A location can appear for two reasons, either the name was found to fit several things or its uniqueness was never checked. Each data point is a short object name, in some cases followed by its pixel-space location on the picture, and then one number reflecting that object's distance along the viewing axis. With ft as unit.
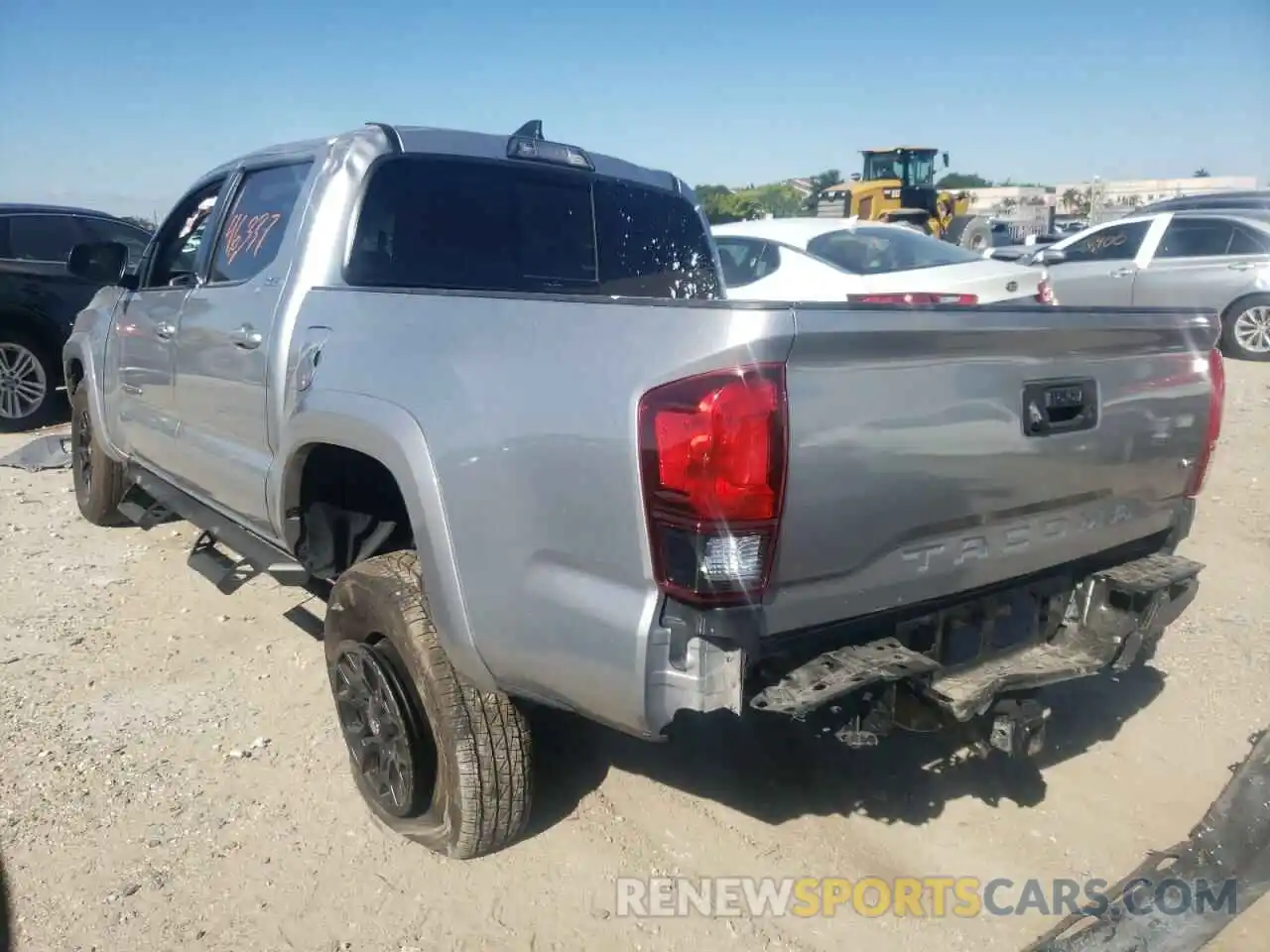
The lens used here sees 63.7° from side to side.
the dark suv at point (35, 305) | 28.58
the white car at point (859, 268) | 25.86
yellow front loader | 76.07
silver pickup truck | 6.75
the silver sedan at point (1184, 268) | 35.83
